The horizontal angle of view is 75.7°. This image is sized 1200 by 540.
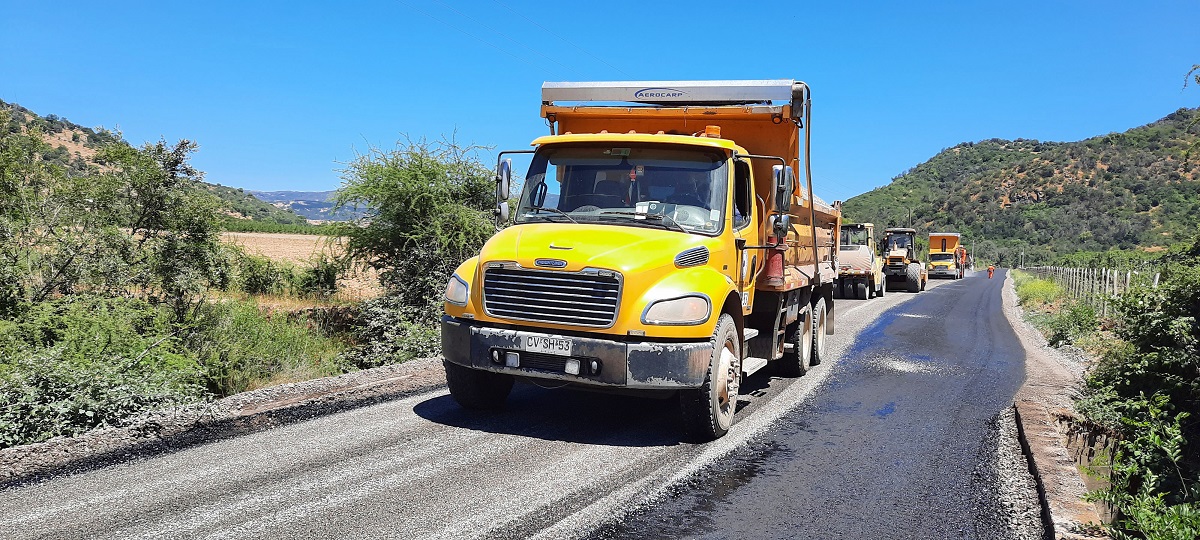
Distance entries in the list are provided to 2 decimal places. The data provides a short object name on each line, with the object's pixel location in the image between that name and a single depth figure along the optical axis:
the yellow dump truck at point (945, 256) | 51.53
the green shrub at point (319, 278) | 14.72
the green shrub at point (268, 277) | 14.88
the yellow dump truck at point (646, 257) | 5.73
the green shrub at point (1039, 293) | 26.36
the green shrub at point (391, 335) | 11.67
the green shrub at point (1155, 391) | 4.95
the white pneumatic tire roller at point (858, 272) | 25.00
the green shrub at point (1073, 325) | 14.79
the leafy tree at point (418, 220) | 13.31
